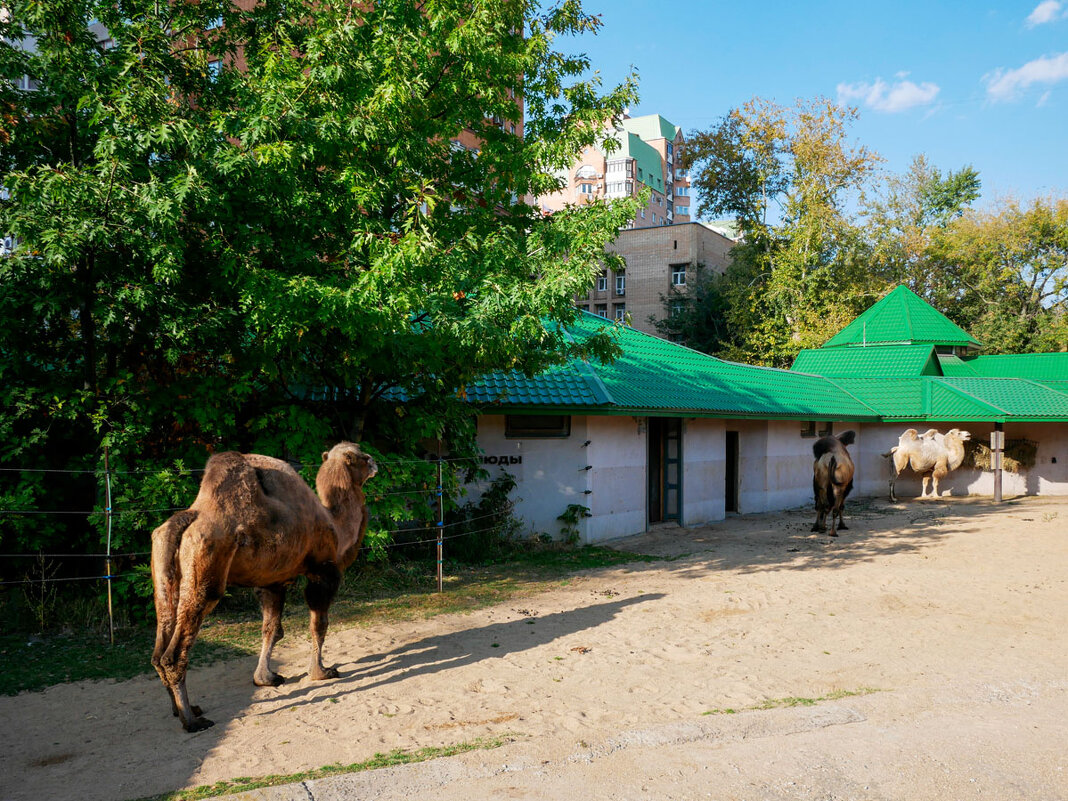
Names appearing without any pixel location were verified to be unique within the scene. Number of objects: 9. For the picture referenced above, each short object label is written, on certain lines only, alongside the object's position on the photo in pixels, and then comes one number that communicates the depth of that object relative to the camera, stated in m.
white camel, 23.27
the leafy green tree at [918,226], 40.88
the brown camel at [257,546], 5.49
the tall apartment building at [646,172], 79.88
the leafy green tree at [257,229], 8.04
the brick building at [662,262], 45.97
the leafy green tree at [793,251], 36.09
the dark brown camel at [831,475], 16.53
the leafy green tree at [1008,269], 39.97
